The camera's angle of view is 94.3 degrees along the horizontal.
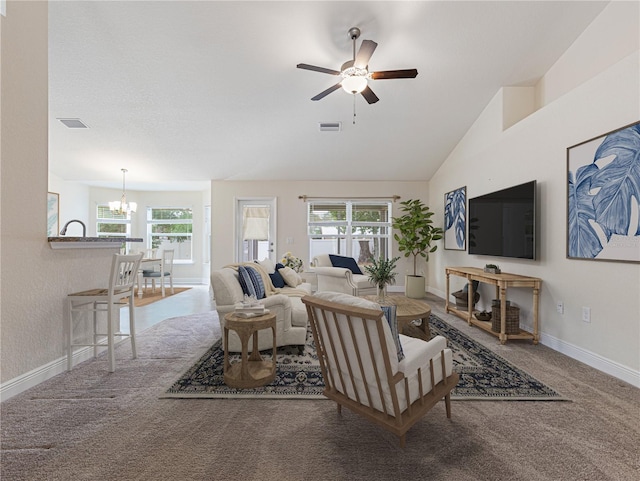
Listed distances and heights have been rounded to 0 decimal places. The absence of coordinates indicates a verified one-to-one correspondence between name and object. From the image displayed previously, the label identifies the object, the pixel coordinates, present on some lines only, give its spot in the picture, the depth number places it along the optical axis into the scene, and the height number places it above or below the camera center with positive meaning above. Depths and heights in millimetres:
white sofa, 2877 -705
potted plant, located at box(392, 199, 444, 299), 5730 +129
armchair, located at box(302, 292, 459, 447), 1416 -647
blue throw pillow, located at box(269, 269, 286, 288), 4051 -519
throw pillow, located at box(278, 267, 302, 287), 4191 -493
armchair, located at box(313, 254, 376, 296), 4578 -618
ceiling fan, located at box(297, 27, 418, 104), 2660 +1576
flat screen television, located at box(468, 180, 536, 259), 3331 +257
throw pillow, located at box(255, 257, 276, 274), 4051 -329
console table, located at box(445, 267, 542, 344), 3158 -522
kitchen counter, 2496 -4
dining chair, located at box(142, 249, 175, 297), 6263 -633
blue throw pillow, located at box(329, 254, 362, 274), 5262 -367
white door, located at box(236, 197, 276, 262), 6578 +447
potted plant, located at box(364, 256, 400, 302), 3236 -356
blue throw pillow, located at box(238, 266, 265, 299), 3129 -433
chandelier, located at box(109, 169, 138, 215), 6129 +743
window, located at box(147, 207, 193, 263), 8078 +324
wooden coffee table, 2846 -695
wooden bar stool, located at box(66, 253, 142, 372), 2494 -507
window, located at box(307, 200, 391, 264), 6605 +320
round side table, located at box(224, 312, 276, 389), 2273 -947
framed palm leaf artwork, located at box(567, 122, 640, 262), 2326 +396
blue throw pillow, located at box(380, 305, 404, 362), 1504 -413
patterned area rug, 2150 -1102
